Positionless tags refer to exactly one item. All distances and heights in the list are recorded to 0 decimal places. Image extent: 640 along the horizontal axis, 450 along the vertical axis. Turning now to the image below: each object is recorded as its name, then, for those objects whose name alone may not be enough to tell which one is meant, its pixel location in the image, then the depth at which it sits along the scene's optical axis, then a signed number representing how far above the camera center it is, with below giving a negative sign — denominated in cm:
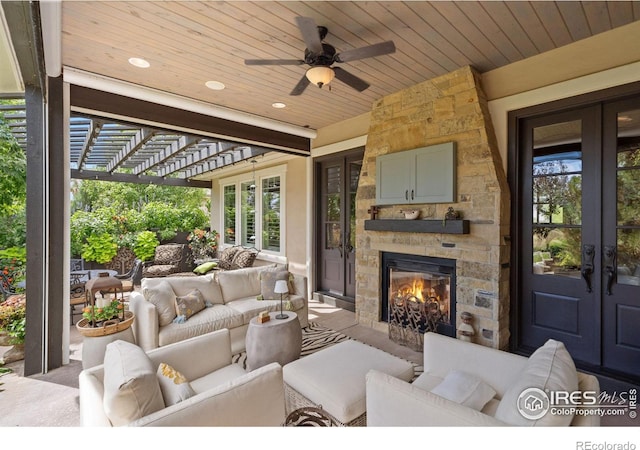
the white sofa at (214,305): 303 -101
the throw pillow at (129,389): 130 -74
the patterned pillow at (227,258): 650 -81
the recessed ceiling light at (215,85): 354 +159
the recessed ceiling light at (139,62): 304 +158
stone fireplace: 314 +30
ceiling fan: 213 +123
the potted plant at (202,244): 758 -58
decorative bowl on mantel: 369 +8
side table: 271 -110
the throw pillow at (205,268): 601 -93
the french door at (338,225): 505 -8
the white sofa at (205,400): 132 -87
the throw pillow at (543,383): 120 -70
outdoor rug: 335 -146
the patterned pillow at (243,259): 619 -78
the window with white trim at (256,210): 661 +25
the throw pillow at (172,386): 158 -89
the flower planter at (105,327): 255 -91
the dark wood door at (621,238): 261 -14
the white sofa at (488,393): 127 -82
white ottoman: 194 -110
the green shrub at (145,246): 737 -62
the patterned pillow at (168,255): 656 -74
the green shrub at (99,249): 646 -61
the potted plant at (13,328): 315 -112
